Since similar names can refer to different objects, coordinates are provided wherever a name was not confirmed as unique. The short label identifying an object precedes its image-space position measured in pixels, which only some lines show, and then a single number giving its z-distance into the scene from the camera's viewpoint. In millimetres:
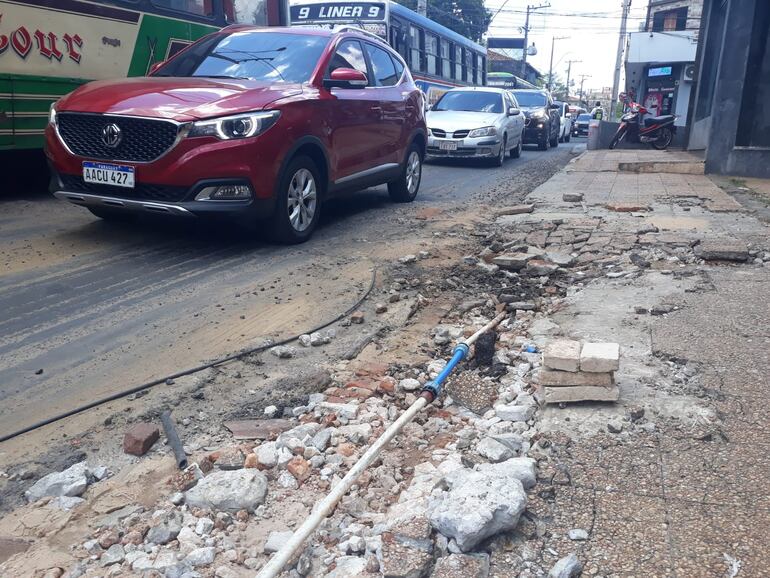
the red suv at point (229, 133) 5484
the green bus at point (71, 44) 7367
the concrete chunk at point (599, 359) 3143
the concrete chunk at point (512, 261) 5816
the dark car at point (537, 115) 21609
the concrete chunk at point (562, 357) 3214
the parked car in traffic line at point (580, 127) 44344
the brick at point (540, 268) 5719
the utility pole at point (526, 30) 58391
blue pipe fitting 3305
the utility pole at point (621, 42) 34156
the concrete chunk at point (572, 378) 3168
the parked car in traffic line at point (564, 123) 28172
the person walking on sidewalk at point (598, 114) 29164
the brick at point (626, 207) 8234
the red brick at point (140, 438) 2910
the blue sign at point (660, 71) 36469
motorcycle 19406
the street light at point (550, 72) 78025
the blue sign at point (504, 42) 72812
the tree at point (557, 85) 88294
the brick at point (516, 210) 8297
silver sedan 14570
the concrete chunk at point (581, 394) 3108
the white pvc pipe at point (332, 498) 2076
